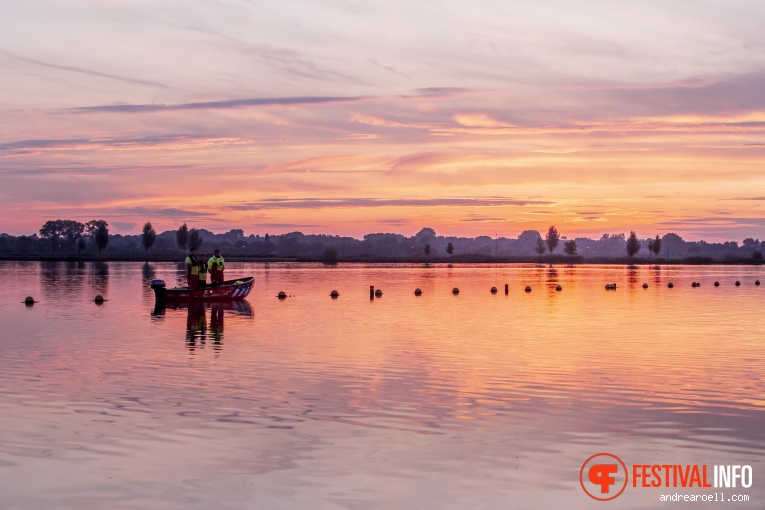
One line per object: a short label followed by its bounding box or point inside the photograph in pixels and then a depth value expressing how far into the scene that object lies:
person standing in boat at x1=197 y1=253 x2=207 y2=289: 45.84
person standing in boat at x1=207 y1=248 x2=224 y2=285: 46.62
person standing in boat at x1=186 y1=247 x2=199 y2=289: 45.12
